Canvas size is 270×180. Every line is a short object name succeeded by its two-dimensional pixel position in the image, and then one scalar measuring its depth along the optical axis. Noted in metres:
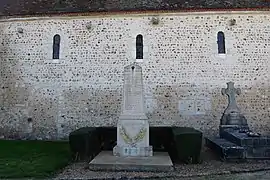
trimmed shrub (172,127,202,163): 8.22
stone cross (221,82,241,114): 11.77
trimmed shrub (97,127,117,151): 10.46
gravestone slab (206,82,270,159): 8.55
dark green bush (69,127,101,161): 8.62
